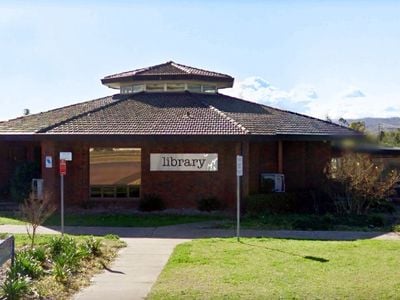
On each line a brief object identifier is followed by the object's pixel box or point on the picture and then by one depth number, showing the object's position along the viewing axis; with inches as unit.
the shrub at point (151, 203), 794.2
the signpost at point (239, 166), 548.2
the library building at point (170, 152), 796.0
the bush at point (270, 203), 772.0
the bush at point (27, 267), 366.7
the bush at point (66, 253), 398.9
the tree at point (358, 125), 1775.3
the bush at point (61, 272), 369.4
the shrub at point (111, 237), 559.8
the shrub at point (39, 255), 414.6
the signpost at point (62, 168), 563.3
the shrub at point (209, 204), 792.3
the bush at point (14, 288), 313.1
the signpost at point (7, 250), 354.6
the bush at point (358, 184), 735.1
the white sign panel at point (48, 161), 660.3
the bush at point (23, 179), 856.3
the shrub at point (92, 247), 456.0
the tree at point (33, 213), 477.5
